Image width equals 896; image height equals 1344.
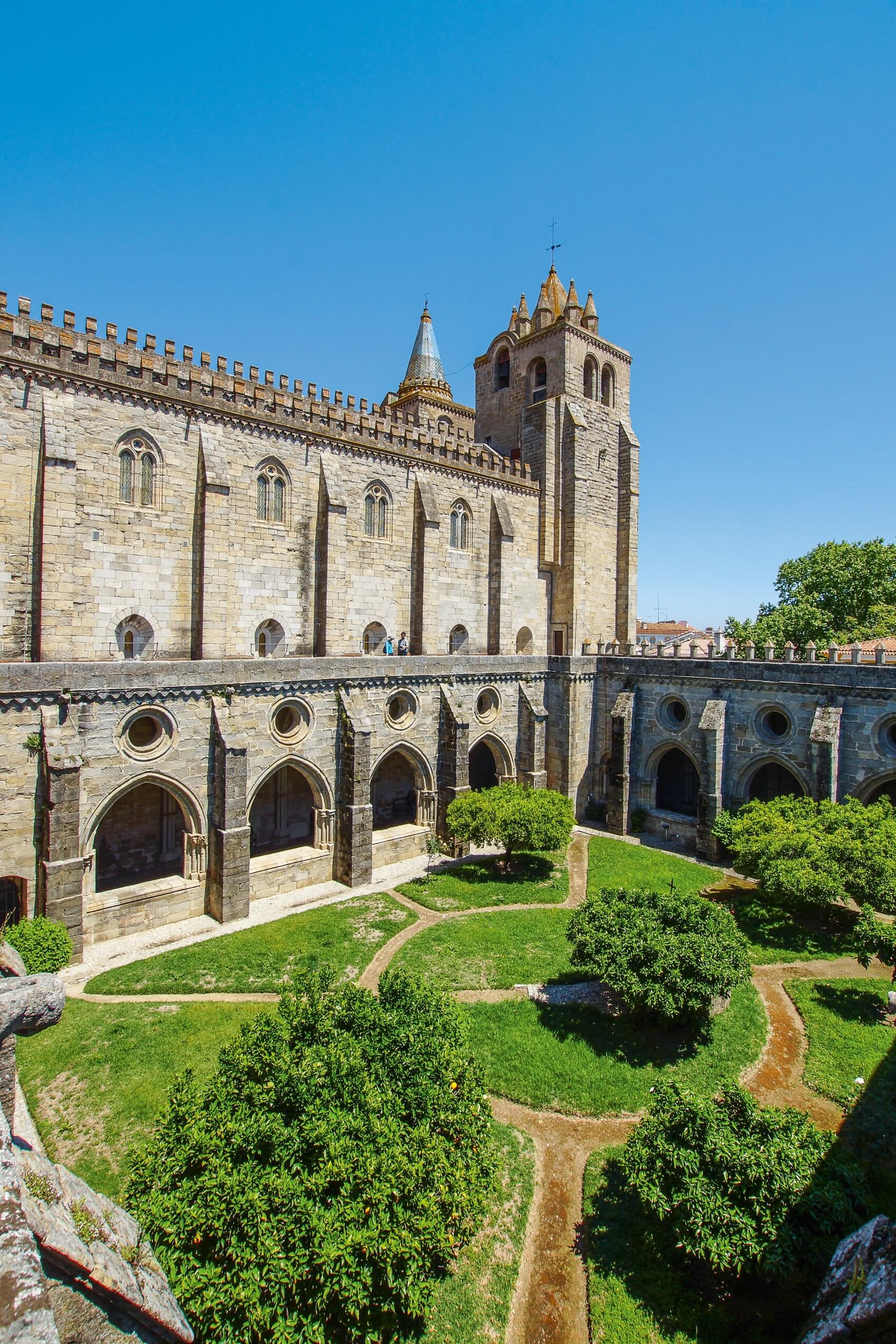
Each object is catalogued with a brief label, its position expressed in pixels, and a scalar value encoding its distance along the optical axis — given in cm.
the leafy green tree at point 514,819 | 2336
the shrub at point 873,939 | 1558
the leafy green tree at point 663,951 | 1345
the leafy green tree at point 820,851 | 1758
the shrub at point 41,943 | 1590
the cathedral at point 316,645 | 2019
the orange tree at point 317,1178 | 680
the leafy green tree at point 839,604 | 3956
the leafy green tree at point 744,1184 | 827
